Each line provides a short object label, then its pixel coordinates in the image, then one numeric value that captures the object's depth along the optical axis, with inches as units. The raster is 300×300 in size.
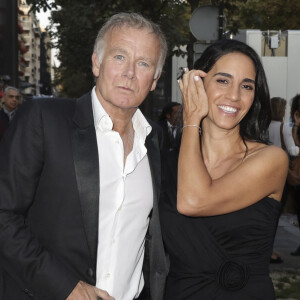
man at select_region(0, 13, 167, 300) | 98.0
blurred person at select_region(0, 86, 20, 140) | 377.1
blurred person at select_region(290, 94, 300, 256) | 304.3
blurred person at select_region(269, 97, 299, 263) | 301.6
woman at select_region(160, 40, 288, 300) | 115.5
